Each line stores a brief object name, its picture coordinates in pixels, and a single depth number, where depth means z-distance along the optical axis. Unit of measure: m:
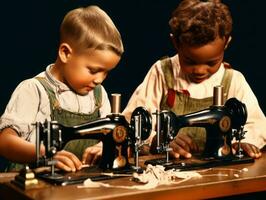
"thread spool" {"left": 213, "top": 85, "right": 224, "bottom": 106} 1.64
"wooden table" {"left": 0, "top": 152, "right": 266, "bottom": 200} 1.34
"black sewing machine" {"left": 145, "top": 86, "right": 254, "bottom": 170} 1.60
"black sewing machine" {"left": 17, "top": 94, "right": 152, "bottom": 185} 1.42
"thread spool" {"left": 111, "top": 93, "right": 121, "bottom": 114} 1.51
